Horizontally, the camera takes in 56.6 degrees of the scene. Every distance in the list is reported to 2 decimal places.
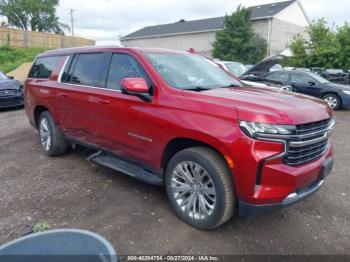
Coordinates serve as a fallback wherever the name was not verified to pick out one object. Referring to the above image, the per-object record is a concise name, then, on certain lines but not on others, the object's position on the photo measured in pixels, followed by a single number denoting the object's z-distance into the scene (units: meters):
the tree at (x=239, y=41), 31.32
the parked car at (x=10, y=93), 10.42
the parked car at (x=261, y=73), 9.23
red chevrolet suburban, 2.83
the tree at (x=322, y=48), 19.25
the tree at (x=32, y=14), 53.91
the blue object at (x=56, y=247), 1.94
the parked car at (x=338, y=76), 15.48
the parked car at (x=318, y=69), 18.20
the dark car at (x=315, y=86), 11.25
